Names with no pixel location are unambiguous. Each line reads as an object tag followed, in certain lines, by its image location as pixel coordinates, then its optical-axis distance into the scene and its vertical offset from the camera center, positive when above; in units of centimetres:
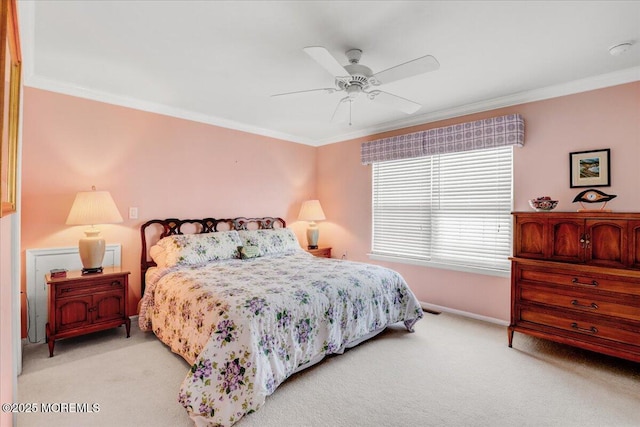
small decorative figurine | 271 +12
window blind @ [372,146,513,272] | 353 +2
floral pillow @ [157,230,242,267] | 329 -41
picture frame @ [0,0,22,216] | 112 +39
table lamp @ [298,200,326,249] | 495 -9
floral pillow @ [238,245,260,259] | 375 -50
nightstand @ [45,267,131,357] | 268 -83
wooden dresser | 236 -57
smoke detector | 231 +121
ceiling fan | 202 +98
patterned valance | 333 +86
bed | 194 -77
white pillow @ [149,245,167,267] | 332 -48
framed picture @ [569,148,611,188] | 286 +39
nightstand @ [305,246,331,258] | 485 -65
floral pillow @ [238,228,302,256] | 402 -40
